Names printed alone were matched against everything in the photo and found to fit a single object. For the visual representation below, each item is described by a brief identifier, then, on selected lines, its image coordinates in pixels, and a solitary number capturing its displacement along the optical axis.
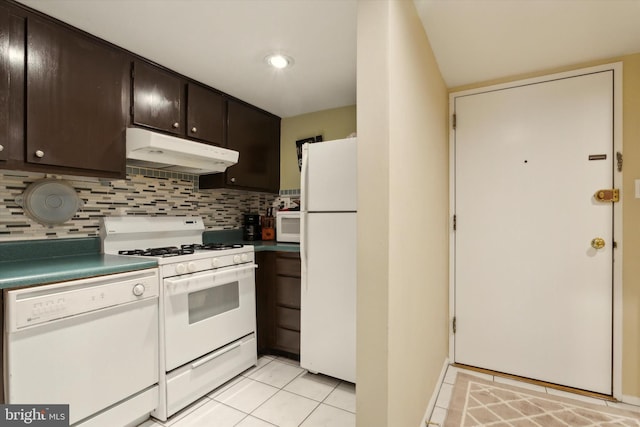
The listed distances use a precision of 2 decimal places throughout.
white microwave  2.64
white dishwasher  1.26
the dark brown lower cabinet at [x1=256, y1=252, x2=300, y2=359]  2.46
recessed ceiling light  2.01
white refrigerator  2.06
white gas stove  1.79
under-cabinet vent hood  1.88
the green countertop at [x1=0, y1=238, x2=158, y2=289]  1.30
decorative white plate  1.75
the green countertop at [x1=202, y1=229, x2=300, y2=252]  2.46
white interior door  2.03
